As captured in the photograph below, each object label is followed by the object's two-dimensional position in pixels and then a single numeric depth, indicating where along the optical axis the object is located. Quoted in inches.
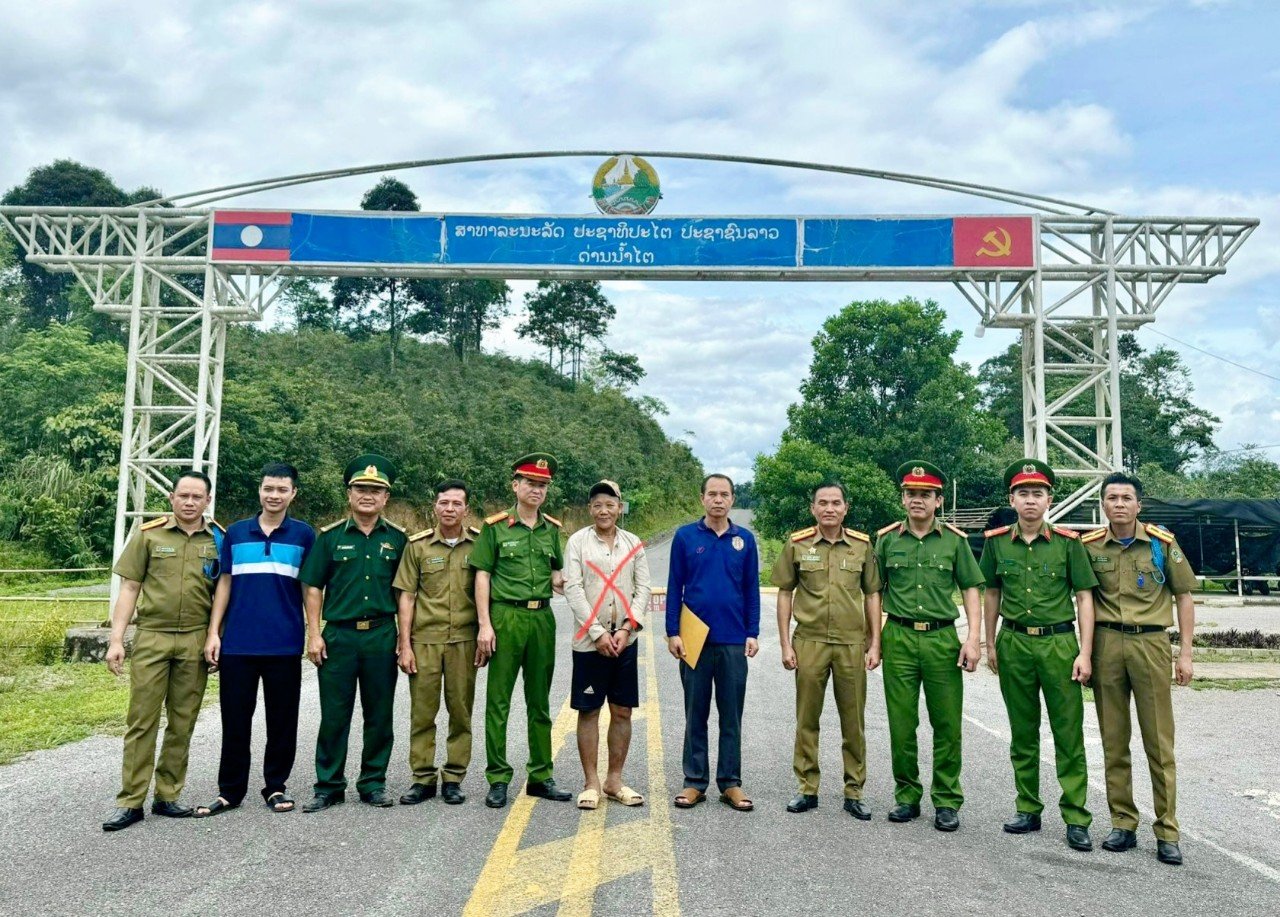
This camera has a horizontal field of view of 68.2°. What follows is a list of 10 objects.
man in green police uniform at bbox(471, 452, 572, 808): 211.8
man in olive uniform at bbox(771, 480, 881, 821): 207.5
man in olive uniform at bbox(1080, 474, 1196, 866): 186.5
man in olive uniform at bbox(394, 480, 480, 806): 213.6
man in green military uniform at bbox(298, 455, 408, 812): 205.8
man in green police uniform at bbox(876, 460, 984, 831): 200.5
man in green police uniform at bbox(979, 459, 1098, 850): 192.7
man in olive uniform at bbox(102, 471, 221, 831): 197.9
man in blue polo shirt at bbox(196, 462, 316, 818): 204.2
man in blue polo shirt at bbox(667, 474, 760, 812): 209.6
